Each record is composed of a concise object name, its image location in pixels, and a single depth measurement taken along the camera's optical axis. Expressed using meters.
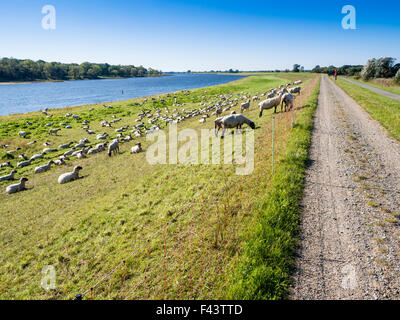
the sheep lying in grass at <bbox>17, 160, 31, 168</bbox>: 20.52
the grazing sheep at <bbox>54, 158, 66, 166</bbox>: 20.17
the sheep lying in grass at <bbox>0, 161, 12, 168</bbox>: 20.45
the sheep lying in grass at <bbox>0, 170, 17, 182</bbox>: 17.55
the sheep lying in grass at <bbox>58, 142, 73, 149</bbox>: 25.30
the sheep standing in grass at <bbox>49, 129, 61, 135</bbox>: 30.68
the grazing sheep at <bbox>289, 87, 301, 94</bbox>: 36.81
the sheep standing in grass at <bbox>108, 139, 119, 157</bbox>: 21.91
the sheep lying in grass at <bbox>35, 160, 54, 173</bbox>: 18.96
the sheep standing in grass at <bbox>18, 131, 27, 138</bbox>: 29.27
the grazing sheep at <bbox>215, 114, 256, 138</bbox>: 19.77
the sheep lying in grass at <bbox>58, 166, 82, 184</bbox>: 16.06
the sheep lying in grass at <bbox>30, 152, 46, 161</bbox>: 22.03
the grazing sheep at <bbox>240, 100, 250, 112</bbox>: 31.11
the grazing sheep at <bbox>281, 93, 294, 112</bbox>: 23.64
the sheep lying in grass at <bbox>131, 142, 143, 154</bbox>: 21.22
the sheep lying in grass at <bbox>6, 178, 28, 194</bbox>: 15.30
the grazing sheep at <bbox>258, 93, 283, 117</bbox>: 25.19
